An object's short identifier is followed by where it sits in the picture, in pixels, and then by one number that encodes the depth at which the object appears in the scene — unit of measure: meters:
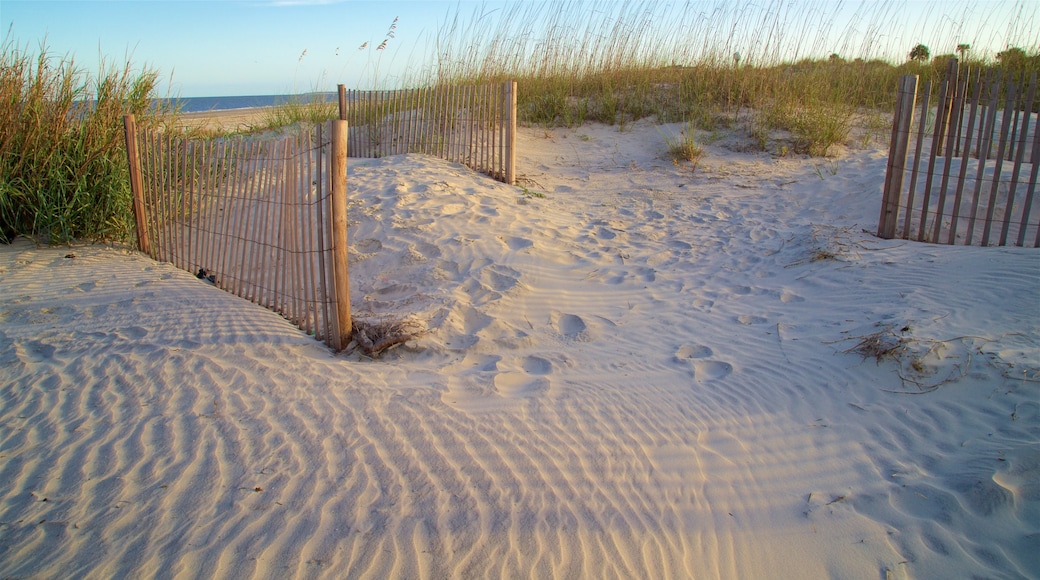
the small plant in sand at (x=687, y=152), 8.20
